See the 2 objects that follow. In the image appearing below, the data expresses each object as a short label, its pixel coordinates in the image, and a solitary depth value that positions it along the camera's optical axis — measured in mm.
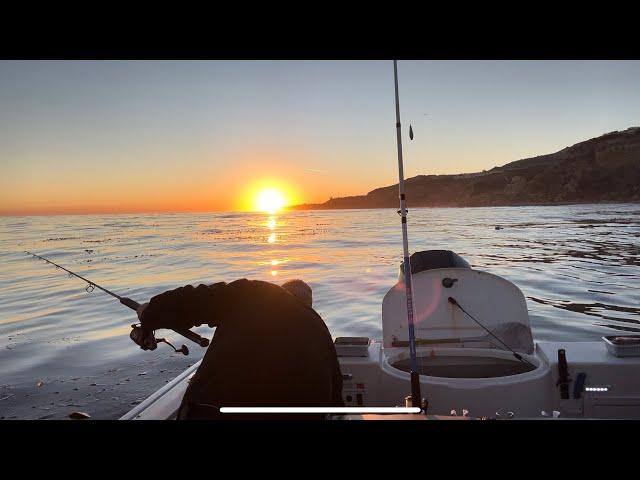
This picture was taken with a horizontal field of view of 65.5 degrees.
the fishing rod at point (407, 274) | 3854
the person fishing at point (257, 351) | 2574
